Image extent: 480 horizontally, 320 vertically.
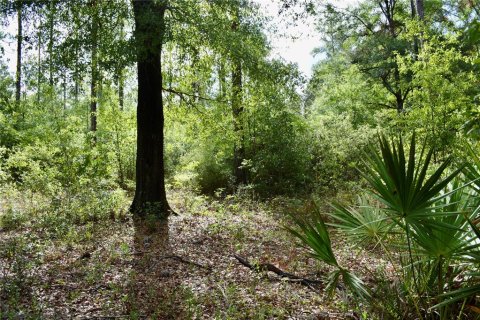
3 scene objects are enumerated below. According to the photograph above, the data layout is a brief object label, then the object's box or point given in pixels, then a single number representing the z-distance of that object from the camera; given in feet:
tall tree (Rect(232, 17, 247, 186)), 36.31
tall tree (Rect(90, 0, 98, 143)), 26.66
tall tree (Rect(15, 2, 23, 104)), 26.01
